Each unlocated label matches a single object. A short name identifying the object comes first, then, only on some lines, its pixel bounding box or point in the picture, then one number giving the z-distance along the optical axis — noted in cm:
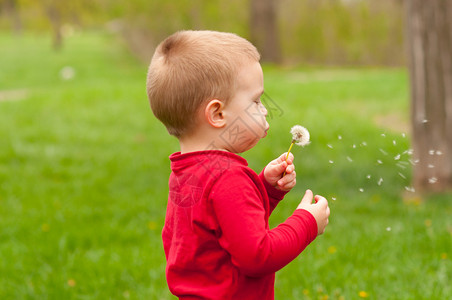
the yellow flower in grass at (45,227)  473
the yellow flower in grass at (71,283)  374
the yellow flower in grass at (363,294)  340
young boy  182
